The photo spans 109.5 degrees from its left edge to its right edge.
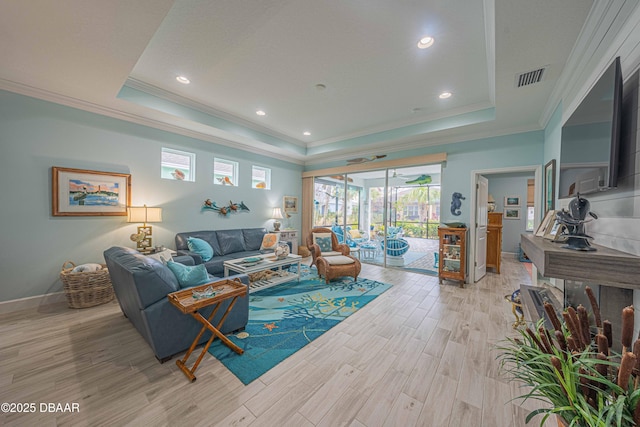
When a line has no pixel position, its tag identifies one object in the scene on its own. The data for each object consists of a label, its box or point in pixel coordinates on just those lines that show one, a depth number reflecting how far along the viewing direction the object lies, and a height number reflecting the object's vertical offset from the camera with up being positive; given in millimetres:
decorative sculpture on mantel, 1451 -52
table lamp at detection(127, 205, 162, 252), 3504 -197
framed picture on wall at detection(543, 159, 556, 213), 2938 +389
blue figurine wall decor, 4320 +172
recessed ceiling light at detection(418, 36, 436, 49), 2271 +1743
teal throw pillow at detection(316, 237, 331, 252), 4727 -704
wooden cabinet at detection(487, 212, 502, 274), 4988 -732
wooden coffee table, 3365 -890
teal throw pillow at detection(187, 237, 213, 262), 3832 -693
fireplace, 1300 -527
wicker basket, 2881 -1068
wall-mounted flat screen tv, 1323 +530
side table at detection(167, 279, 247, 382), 1753 -756
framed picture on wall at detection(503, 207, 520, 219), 6605 -7
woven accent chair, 4008 -925
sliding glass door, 5359 -41
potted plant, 681 -562
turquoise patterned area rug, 1998 -1323
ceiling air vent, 2330 +1463
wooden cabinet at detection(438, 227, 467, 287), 3984 -771
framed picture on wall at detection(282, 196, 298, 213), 6254 +147
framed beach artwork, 3098 +194
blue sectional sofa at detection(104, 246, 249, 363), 1843 -847
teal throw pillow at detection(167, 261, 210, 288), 2131 -645
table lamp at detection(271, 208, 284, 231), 5766 -186
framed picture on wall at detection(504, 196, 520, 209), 6602 +347
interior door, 4234 -282
